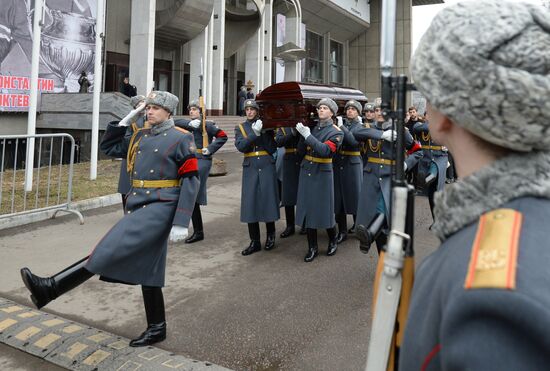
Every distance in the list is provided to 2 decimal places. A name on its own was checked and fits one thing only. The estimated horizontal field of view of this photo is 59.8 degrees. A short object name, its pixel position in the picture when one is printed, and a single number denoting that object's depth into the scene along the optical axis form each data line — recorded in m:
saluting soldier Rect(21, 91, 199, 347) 3.04
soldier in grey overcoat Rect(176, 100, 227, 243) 6.04
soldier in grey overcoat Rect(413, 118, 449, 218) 6.43
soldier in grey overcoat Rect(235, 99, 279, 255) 5.58
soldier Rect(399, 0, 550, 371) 0.71
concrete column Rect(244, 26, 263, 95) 22.77
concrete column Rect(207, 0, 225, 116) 19.64
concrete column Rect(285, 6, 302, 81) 25.62
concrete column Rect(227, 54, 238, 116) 26.33
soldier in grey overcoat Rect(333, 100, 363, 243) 6.16
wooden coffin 5.42
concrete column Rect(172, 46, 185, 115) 22.64
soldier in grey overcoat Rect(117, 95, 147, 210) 6.10
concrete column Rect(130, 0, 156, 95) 16.28
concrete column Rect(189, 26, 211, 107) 19.20
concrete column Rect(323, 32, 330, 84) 34.94
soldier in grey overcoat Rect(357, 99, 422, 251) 4.93
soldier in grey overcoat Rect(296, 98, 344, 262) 5.29
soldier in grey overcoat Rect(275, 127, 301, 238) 6.30
